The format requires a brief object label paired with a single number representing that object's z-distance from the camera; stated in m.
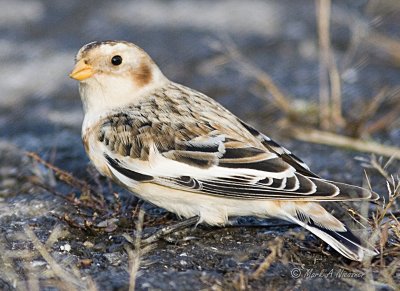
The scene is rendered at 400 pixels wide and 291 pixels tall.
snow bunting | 7.10
